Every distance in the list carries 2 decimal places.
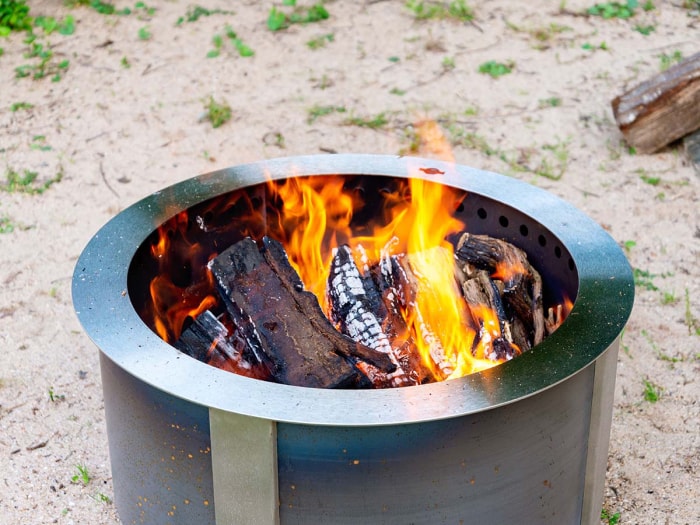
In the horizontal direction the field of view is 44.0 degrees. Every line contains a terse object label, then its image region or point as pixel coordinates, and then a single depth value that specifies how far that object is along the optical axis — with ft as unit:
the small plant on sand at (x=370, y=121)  16.39
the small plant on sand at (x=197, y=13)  20.26
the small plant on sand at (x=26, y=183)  14.71
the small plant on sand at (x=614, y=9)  20.16
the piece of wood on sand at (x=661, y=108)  14.69
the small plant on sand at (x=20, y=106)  17.15
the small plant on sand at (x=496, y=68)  18.11
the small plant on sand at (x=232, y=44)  18.85
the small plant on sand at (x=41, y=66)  18.22
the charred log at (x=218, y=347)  7.99
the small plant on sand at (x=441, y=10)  20.26
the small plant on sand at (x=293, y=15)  19.90
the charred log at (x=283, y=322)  7.24
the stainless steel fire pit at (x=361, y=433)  6.07
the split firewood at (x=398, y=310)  8.05
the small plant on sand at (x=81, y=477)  9.11
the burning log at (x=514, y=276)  8.39
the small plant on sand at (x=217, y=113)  16.55
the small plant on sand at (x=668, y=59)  17.80
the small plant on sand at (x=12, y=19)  19.83
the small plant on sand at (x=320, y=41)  19.20
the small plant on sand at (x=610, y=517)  8.59
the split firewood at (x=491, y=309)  8.03
